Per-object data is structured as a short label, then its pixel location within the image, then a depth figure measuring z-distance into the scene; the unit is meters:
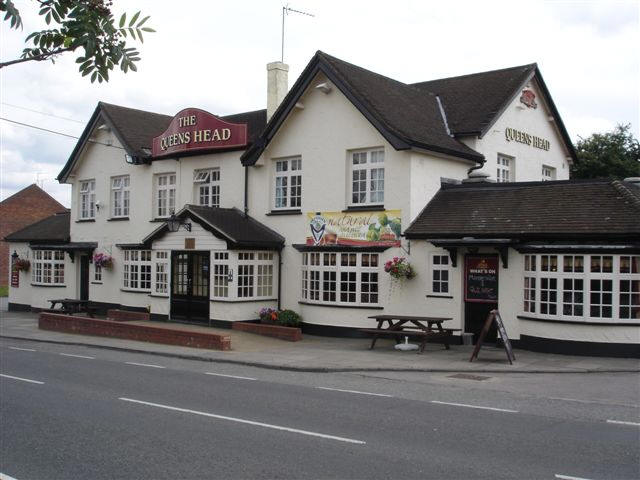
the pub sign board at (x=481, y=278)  18.48
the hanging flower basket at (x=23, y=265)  31.36
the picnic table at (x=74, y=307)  25.88
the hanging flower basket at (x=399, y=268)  19.28
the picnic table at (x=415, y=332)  17.22
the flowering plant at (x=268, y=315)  21.39
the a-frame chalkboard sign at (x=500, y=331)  15.16
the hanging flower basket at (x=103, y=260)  27.81
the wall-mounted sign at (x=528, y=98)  24.66
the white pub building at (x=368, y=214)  17.08
